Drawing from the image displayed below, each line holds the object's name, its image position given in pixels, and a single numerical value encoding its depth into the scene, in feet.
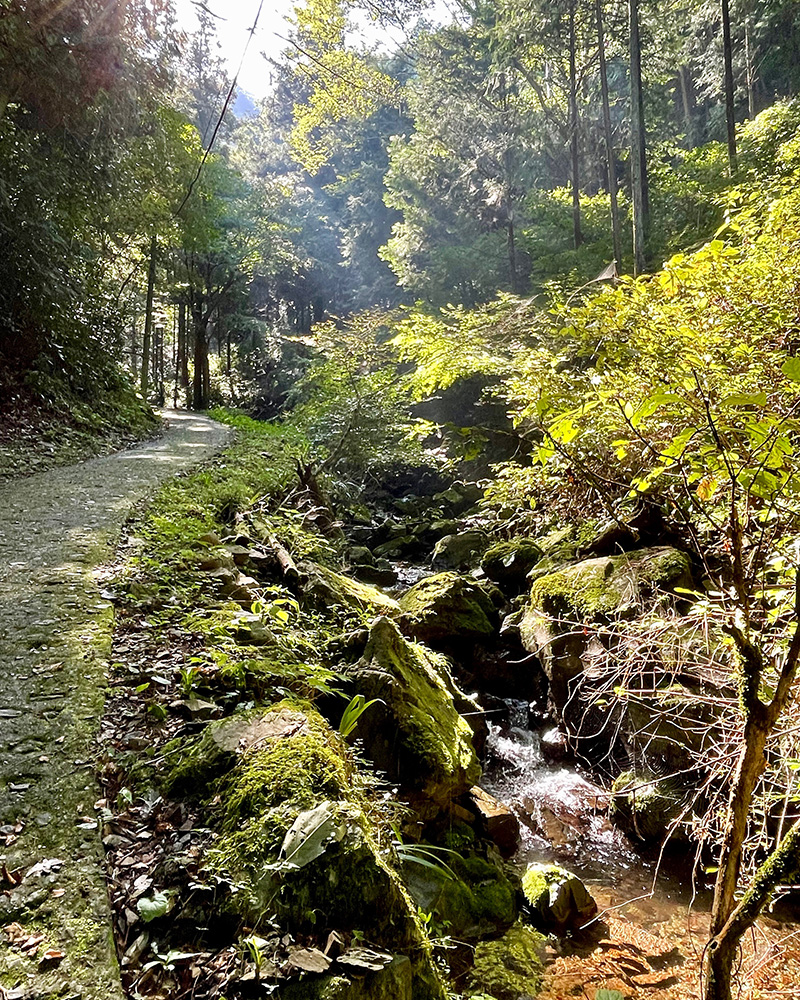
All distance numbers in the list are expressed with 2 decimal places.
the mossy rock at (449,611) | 23.29
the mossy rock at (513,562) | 28.90
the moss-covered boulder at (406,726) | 11.71
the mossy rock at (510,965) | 10.58
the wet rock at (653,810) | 15.25
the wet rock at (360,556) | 31.98
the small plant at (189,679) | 9.46
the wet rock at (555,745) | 19.30
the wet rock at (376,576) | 31.04
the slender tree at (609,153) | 58.13
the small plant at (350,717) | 9.86
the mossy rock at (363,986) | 5.26
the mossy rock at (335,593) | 15.30
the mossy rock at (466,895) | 10.19
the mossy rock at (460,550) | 34.60
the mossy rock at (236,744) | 7.61
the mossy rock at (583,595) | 18.31
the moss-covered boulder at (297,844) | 6.09
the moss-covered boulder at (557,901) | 12.53
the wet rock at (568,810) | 16.20
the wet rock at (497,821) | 14.25
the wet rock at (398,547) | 38.09
